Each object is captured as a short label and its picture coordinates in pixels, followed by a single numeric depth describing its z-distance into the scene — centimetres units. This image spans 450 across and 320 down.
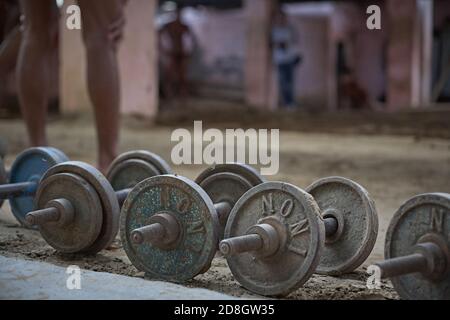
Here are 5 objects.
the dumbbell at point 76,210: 223
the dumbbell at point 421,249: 167
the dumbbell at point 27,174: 270
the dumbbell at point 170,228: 198
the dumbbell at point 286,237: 186
